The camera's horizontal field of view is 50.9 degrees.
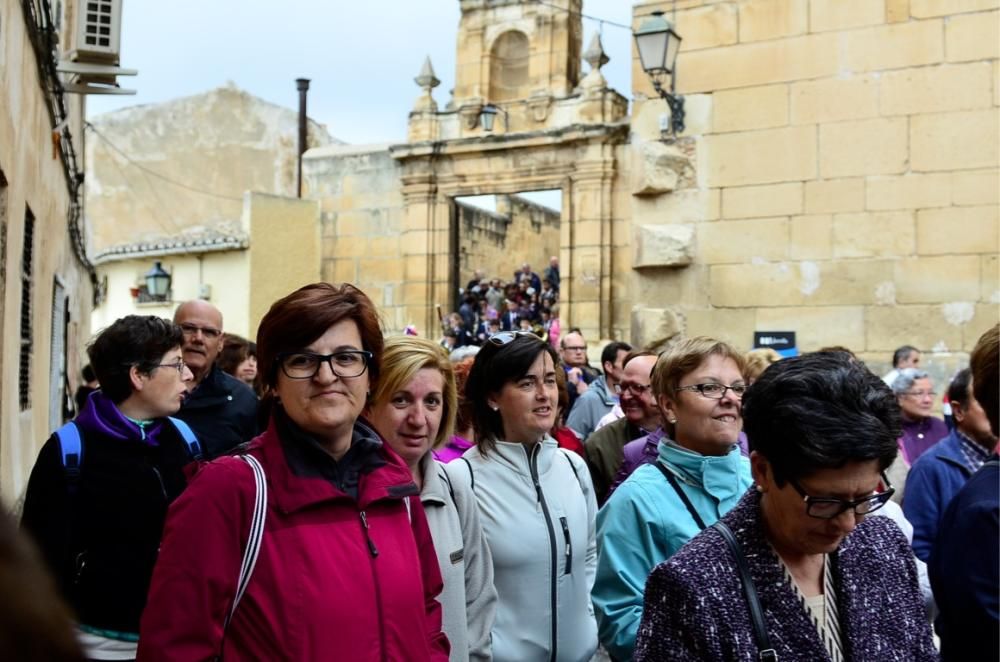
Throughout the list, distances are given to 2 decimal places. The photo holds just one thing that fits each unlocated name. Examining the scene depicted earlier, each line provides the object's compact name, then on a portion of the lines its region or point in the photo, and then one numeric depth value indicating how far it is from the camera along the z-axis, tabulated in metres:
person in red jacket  2.13
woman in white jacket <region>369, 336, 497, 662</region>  2.91
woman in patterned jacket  1.89
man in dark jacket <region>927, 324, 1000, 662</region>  2.30
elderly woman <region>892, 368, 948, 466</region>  5.86
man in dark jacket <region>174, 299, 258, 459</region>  4.67
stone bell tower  17.83
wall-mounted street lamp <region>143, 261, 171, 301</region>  18.61
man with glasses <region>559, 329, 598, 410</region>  8.79
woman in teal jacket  2.82
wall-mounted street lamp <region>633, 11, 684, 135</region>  8.32
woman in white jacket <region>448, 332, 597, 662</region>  3.27
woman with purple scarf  3.13
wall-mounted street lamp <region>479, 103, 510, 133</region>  17.78
